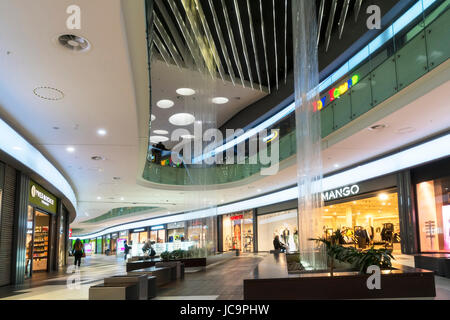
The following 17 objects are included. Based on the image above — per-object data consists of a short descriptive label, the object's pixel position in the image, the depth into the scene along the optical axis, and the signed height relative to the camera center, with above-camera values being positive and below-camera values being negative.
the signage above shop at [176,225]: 34.06 -0.05
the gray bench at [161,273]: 8.58 -1.14
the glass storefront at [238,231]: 27.16 -0.52
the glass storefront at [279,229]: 22.84 -0.36
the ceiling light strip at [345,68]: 11.03 +5.39
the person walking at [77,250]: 20.16 -1.18
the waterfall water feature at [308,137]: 7.28 +1.58
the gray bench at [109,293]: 5.80 -0.95
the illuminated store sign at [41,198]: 13.66 +1.04
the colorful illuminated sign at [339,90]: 12.82 +4.46
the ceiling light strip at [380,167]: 12.64 +2.00
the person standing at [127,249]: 30.74 -1.84
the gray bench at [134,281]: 6.44 -0.89
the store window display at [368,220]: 15.52 +0.09
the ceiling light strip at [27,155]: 9.50 +1.94
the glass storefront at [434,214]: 12.97 +0.21
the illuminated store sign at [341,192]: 17.27 +1.31
